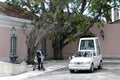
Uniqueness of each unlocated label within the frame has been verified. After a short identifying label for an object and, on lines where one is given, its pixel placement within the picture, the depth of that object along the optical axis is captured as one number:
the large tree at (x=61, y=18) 17.37
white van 13.82
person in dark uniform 14.82
